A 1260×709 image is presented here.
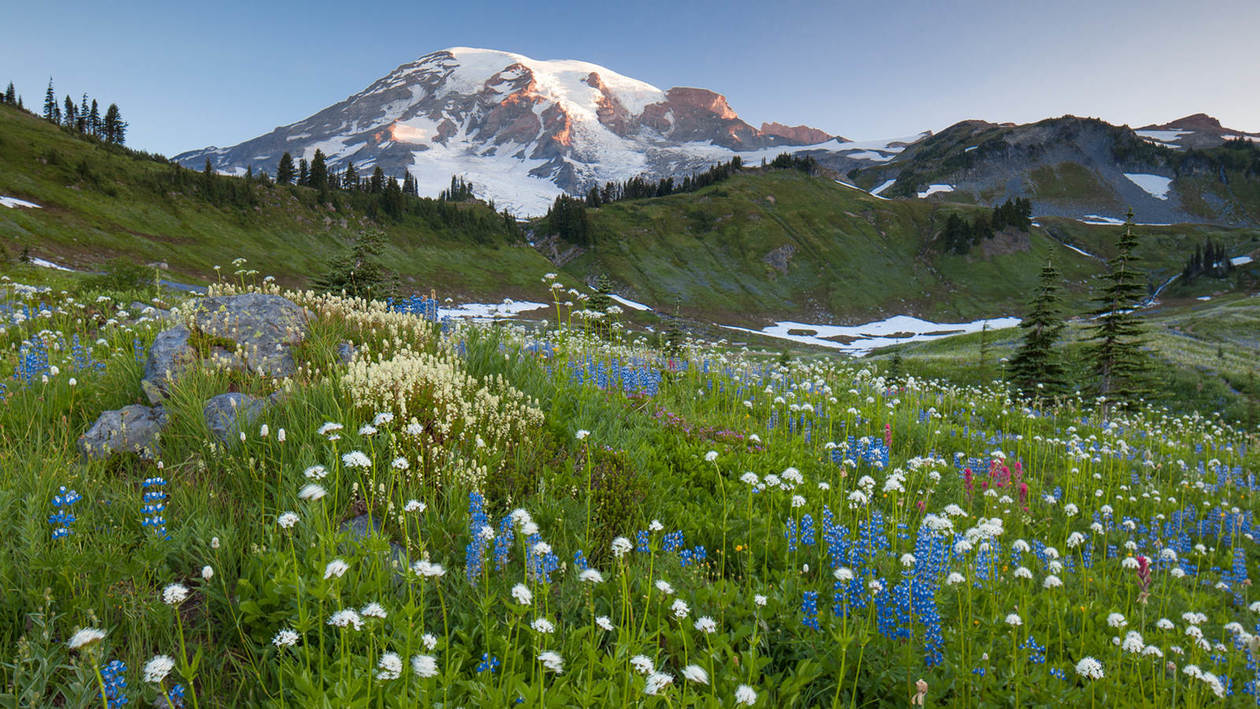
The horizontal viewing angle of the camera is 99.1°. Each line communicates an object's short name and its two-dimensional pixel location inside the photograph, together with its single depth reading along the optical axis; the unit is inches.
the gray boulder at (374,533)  134.7
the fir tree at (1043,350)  726.5
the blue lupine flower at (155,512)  119.9
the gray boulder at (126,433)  185.2
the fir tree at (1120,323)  638.5
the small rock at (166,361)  217.9
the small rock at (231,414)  189.0
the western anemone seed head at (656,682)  83.9
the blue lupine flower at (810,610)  137.9
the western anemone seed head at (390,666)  85.2
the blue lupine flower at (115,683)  87.7
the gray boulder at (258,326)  249.8
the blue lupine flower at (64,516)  117.4
